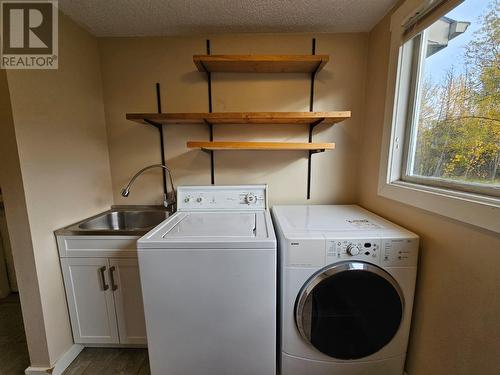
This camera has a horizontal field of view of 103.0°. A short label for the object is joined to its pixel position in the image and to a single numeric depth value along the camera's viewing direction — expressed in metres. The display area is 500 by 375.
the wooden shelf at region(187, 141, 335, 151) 1.37
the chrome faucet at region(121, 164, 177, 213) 1.64
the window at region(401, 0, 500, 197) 0.82
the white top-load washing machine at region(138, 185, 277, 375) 0.98
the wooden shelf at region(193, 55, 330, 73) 1.34
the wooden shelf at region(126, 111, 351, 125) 1.28
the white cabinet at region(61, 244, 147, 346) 1.28
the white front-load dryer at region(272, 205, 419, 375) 1.00
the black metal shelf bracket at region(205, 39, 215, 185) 1.62
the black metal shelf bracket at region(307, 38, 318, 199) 1.57
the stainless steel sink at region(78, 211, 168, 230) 1.68
